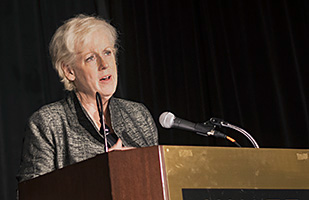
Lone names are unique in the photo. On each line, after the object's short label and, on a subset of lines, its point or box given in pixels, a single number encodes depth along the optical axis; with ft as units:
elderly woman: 9.33
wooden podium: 7.49
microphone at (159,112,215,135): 8.55
